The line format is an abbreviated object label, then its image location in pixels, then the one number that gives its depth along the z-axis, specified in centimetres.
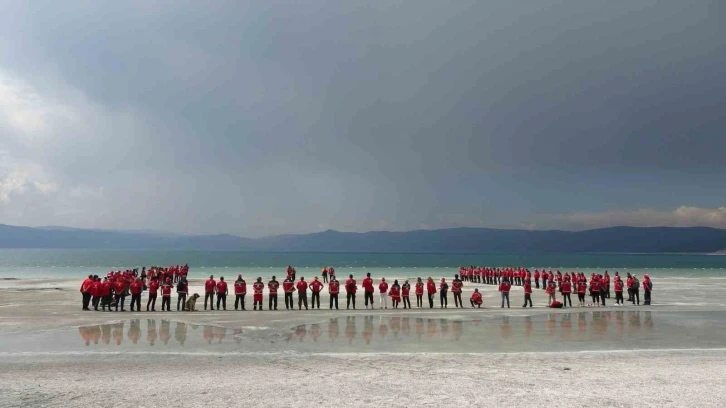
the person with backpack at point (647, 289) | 2716
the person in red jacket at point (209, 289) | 2406
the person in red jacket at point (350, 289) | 2467
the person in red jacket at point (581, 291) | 2784
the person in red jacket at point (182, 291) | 2341
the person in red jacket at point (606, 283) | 2728
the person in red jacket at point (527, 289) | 2613
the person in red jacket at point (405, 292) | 2484
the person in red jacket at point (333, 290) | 2455
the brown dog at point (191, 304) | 2352
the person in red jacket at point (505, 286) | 2527
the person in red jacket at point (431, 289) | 2506
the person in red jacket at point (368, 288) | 2462
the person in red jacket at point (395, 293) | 2500
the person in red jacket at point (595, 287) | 2669
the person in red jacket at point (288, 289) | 2428
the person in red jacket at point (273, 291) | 2379
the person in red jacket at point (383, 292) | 2461
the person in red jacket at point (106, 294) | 2344
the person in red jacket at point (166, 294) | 2323
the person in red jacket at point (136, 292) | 2338
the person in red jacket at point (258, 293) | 2395
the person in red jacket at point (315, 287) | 2458
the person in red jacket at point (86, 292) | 2374
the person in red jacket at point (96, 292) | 2345
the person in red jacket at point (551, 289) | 2650
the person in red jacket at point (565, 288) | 2627
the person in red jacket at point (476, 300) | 2527
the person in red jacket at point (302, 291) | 2387
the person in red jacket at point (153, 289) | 2380
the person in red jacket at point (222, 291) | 2402
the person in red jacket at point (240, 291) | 2403
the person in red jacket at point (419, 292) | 2538
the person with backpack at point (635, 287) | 2762
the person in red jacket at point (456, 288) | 2572
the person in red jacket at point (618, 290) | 2753
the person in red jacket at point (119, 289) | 2342
